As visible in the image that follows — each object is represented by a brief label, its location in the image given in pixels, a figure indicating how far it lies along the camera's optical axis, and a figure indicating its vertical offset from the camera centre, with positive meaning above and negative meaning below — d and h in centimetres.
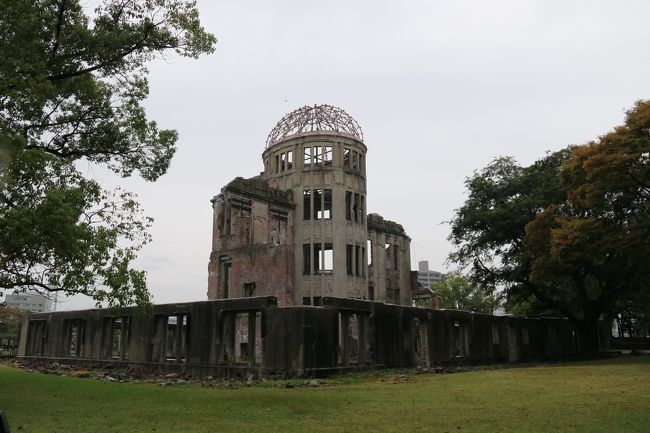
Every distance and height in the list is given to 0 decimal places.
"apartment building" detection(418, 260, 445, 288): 12434 +1837
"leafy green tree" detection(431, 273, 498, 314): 6581 +520
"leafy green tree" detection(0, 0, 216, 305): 1047 +544
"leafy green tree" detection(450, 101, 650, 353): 2311 +581
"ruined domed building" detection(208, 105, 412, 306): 3153 +739
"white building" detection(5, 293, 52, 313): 13902 +1070
